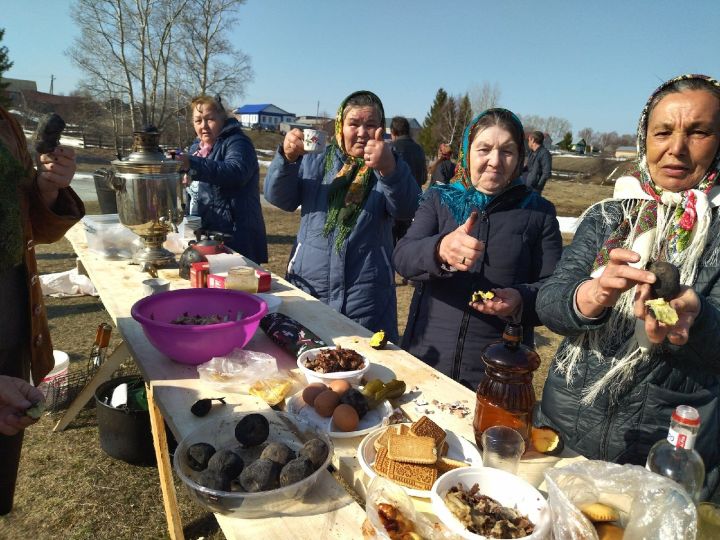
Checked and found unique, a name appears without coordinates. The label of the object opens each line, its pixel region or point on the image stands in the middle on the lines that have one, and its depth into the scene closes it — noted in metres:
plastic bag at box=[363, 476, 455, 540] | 0.94
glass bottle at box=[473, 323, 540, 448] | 1.18
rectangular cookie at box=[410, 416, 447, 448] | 1.19
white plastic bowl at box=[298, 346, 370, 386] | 1.56
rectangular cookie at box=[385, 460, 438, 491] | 1.09
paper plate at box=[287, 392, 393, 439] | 1.31
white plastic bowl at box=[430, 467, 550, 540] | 0.93
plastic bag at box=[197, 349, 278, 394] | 1.58
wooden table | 1.05
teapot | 2.78
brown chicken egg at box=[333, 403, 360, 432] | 1.33
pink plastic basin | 1.66
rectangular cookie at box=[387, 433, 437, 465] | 1.11
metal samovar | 2.66
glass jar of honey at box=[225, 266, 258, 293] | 2.42
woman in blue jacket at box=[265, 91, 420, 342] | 2.59
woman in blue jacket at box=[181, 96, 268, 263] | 3.67
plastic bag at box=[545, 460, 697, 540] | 0.85
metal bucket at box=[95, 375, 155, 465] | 2.62
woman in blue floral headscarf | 1.96
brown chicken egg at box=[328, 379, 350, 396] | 1.46
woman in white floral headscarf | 1.32
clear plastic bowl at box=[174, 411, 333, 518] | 1.02
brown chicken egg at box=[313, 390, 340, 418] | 1.39
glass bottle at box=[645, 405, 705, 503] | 0.94
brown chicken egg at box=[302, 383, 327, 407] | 1.45
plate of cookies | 1.10
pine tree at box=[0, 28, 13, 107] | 20.88
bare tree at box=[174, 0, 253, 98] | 22.27
